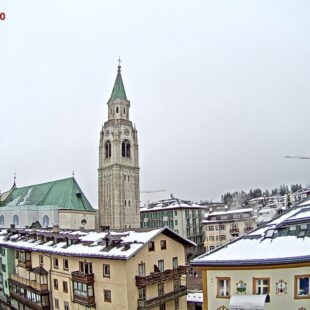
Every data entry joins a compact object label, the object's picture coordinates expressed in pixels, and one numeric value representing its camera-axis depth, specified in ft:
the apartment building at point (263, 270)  58.59
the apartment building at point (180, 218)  317.42
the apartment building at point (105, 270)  95.96
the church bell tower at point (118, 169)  303.07
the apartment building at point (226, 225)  283.59
